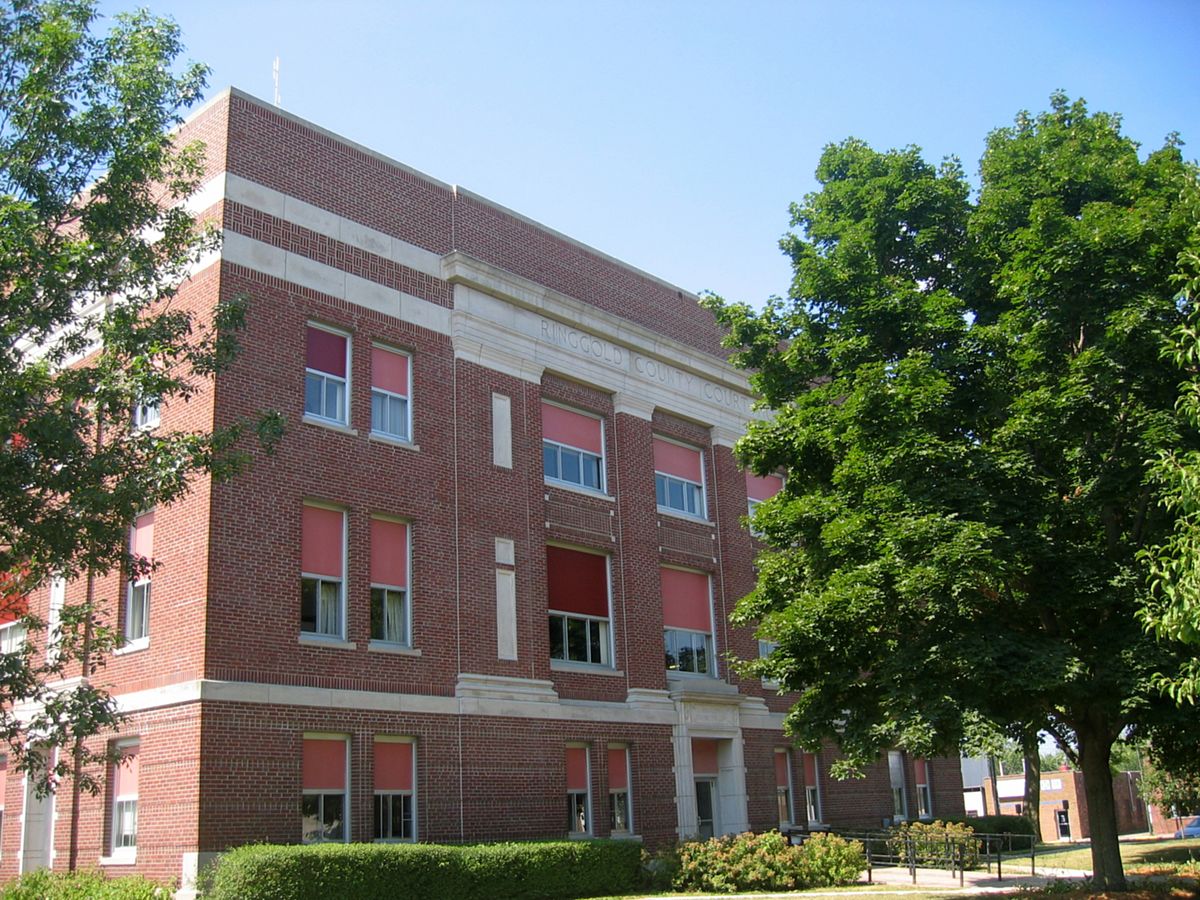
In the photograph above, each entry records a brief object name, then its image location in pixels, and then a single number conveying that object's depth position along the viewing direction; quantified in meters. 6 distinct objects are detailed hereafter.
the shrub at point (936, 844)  27.36
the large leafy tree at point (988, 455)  17.67
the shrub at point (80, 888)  18.42
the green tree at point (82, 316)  14.20
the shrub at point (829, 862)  24.42
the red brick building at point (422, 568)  20.27
